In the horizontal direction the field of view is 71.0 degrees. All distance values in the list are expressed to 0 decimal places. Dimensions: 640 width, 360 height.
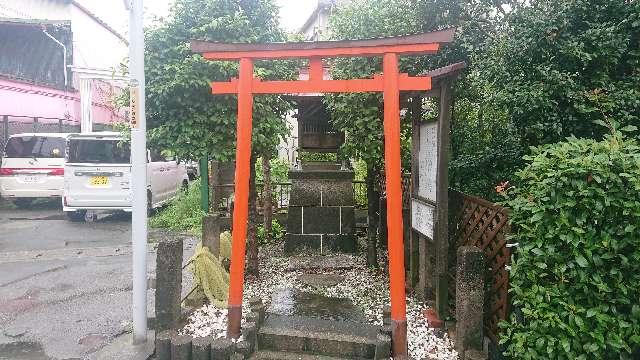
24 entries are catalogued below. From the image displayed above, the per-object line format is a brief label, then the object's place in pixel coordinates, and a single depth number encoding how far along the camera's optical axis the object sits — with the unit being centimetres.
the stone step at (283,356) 498
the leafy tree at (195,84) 653
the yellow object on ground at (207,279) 642
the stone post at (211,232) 714
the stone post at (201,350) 489
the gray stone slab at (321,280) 743
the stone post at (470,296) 460
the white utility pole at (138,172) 533
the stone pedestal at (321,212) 938
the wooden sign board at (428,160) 589
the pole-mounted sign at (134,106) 536
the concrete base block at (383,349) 483
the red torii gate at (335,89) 495
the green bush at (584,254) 371
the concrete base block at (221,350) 482
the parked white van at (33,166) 1437
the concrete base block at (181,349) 491
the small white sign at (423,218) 592
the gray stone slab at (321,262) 832
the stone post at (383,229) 934
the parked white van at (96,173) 1233
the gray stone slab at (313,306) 613
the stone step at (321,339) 503
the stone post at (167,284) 537
